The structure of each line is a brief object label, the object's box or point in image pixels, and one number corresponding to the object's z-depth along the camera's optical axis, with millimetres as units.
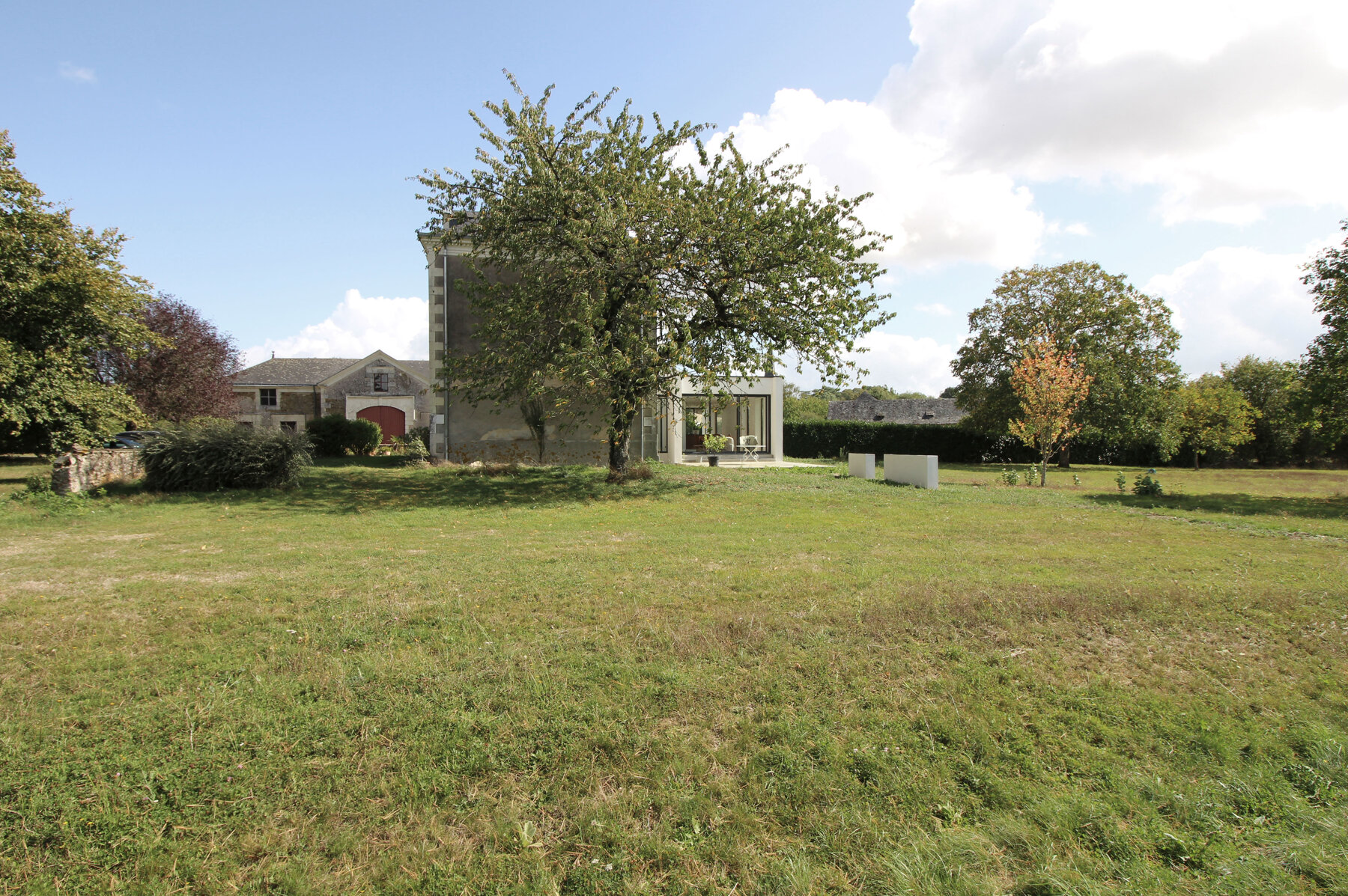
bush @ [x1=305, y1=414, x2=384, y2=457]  24625
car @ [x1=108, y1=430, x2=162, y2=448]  23525
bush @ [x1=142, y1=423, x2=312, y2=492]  13305
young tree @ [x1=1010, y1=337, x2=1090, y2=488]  21906
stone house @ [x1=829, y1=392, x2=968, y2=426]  58719
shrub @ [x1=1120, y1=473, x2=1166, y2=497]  16688
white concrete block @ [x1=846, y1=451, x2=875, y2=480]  19531
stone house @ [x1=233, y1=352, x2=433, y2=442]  40531
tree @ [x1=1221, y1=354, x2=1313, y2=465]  39250
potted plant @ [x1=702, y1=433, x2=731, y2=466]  16656
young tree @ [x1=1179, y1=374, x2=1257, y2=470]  36875
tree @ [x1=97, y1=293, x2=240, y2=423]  26281
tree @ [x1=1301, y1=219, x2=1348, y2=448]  15977
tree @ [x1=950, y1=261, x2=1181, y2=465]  33219
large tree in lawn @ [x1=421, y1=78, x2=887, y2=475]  13820
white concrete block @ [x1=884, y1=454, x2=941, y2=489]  17328
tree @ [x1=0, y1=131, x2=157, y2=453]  13984
